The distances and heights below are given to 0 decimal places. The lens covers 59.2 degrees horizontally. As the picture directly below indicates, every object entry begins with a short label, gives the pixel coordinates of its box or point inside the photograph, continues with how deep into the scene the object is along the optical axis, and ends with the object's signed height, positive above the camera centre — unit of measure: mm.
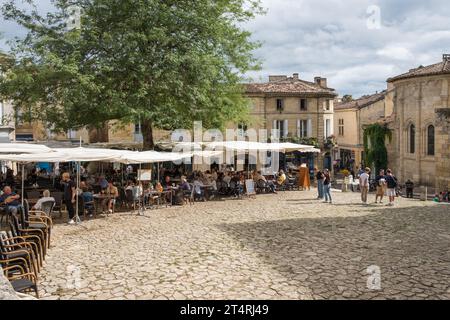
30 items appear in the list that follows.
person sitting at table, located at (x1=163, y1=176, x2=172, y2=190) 17639 -1228
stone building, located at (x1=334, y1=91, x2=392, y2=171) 52966 +5294
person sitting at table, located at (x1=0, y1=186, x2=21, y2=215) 11261 -1278
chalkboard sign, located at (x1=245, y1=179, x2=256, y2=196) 19344 -1456
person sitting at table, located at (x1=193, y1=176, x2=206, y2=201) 18250 -1489
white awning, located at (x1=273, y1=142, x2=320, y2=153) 20625 +516
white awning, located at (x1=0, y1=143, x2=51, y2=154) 11256 +309
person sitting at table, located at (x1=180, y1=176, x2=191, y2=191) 17594 -1259
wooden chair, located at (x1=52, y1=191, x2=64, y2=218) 14188 -1455
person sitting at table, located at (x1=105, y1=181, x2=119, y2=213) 14991 -1362
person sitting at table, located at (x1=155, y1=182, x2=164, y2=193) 16656 -1279
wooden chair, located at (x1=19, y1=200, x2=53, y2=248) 9219 -1581
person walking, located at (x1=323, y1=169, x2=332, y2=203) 18062 -1339
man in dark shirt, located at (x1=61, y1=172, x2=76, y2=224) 13320 -1299
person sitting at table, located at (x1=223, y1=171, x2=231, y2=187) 20391 -1119
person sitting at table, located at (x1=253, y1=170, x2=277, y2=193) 21219 -1346
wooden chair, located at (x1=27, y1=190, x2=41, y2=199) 14805 -1358
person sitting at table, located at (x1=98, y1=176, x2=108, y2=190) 16516 -1081
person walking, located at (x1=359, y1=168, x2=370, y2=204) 17578 -1229
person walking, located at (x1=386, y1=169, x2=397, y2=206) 17312 -1307
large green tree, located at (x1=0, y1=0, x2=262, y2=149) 17359 +4253
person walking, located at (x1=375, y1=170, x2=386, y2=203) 17781 -1339
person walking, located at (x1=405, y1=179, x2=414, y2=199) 29942 -2570
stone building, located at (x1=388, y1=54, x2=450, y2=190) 30688 +2657
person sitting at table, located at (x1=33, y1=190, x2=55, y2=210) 11366 -1201
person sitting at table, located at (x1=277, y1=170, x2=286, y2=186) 21797 -1215
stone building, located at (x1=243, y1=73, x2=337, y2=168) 42531 +5340
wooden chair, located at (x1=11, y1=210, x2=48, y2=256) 8406 -1650
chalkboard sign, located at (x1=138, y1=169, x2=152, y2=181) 15938 -690
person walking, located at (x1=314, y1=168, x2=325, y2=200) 18672 -1213
